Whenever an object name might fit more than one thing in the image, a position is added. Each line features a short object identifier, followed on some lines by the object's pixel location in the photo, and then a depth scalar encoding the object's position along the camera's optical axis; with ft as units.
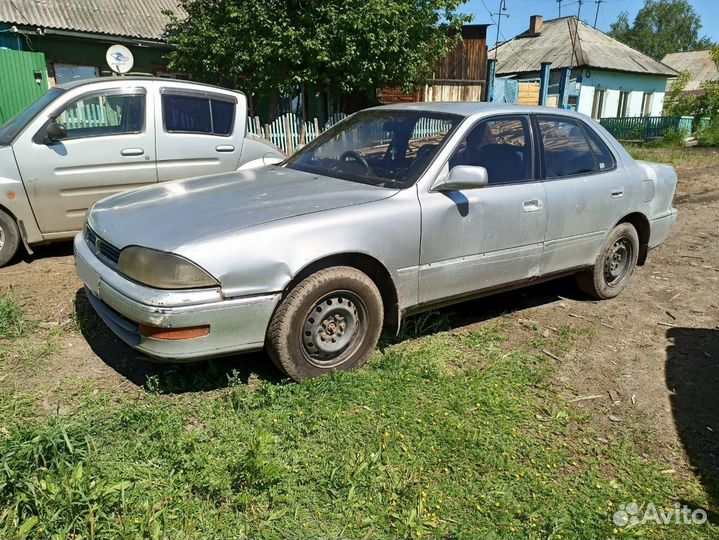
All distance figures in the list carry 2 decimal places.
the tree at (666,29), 255.70
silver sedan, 9.50
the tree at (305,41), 40.09
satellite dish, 35.79
